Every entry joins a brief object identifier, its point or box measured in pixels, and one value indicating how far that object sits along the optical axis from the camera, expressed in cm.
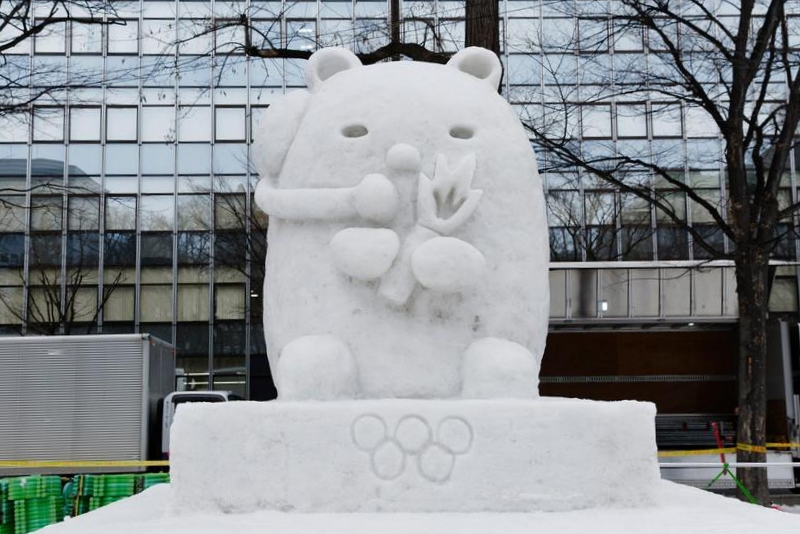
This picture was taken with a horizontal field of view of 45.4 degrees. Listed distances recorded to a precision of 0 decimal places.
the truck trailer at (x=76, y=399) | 1391
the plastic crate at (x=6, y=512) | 953
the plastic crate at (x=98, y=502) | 1046
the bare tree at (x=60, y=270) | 2264
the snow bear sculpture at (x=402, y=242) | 466
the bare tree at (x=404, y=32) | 1033
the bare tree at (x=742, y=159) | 1102
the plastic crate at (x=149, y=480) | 1086
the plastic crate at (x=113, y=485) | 1060
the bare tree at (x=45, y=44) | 2150
